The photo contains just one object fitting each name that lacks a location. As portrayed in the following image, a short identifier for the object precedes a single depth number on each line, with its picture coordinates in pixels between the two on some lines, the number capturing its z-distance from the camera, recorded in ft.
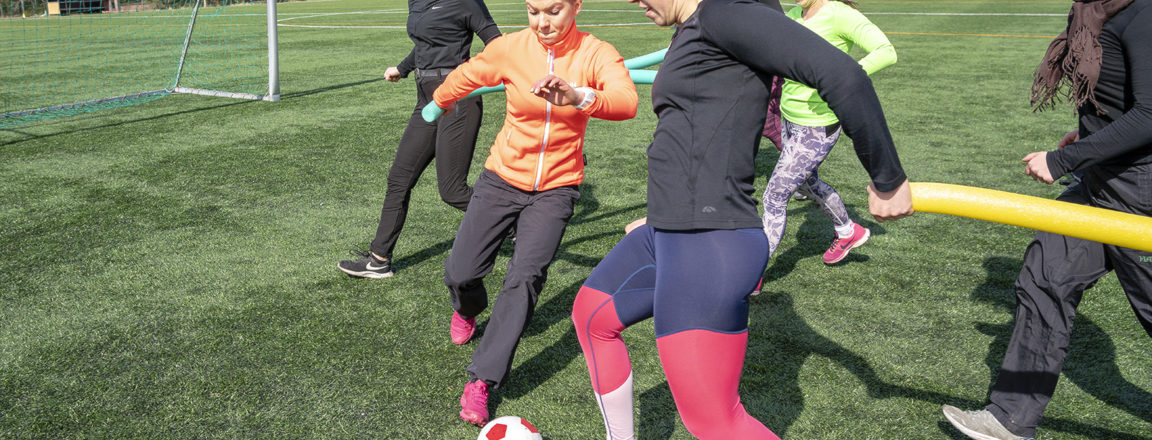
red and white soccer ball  9.94
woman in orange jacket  10.82
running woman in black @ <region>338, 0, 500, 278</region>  15.60
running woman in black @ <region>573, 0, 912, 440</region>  6.65
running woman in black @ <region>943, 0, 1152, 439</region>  9.01
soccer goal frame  31.60
